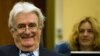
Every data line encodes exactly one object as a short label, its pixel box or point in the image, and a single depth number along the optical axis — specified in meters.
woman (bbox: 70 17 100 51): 4.00
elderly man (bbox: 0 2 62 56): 2.88
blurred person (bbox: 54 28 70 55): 3.81
